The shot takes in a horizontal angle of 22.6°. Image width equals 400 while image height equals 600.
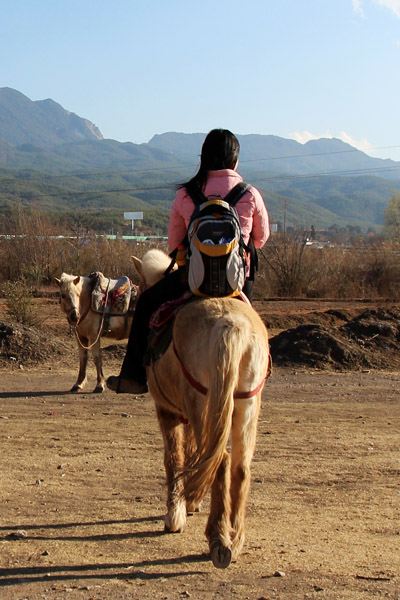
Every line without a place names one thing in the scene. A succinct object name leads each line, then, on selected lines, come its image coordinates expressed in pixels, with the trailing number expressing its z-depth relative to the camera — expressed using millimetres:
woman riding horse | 6410
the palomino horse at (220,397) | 5613
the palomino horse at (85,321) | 15125
